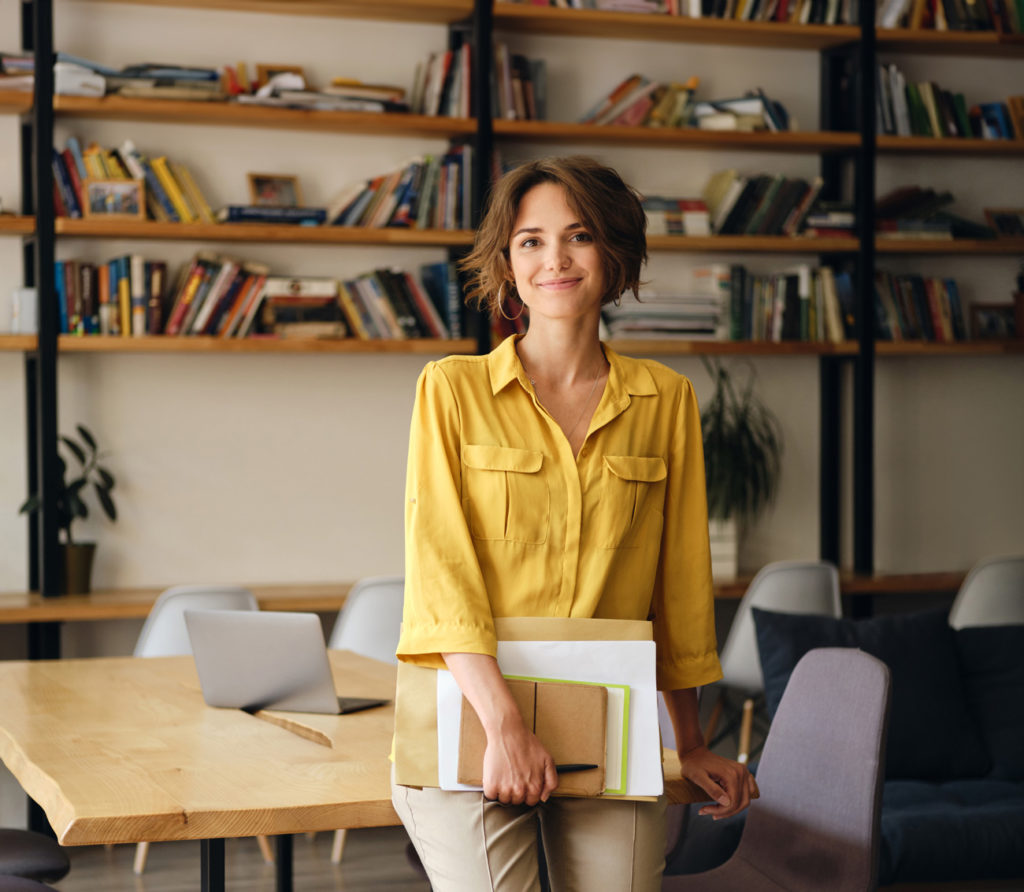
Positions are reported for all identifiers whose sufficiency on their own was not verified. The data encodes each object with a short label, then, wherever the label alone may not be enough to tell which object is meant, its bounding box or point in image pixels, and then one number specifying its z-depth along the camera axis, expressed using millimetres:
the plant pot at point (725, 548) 4484
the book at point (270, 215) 4133
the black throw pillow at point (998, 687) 3320
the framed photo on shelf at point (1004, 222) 4953
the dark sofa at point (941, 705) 3080
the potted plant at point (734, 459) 4508
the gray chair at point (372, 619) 3609
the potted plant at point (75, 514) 4027
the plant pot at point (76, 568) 4027
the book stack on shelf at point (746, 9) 4426
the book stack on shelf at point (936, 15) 4711
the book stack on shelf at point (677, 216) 4496
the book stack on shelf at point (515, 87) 4379
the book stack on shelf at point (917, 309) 4727
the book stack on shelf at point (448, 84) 4309
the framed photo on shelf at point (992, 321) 4941
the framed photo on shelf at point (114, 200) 3994
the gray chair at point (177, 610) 3387
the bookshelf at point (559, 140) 4043
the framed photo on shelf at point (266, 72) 4250
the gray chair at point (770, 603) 3879
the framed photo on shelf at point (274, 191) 4352
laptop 2273
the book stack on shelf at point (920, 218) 4719
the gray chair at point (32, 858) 2119
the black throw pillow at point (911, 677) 3283
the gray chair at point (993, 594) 3992
